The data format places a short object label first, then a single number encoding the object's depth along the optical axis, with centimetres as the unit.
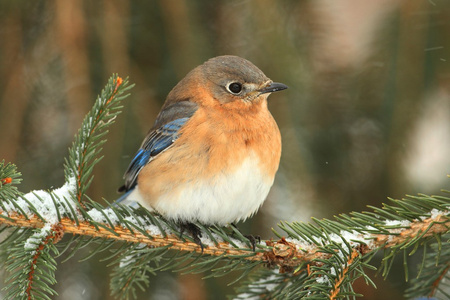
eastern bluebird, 660
